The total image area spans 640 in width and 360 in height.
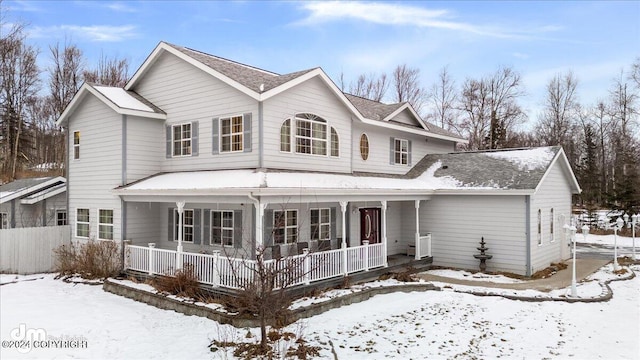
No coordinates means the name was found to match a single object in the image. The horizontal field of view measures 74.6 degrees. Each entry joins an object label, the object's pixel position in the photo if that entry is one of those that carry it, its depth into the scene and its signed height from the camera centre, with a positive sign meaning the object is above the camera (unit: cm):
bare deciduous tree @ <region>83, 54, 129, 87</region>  3741 +1046
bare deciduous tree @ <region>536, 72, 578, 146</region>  4625 +865
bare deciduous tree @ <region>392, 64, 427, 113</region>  4422 +1052
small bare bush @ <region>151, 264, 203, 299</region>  1177 -280
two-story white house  1352 +26
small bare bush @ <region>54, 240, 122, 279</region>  1480 -266
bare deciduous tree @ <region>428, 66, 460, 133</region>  4484 +910
